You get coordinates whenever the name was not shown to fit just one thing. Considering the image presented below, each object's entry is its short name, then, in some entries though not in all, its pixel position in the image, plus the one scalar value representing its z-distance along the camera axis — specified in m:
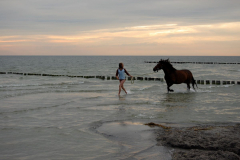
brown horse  15.61
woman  14.28
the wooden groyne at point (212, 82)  22.70
